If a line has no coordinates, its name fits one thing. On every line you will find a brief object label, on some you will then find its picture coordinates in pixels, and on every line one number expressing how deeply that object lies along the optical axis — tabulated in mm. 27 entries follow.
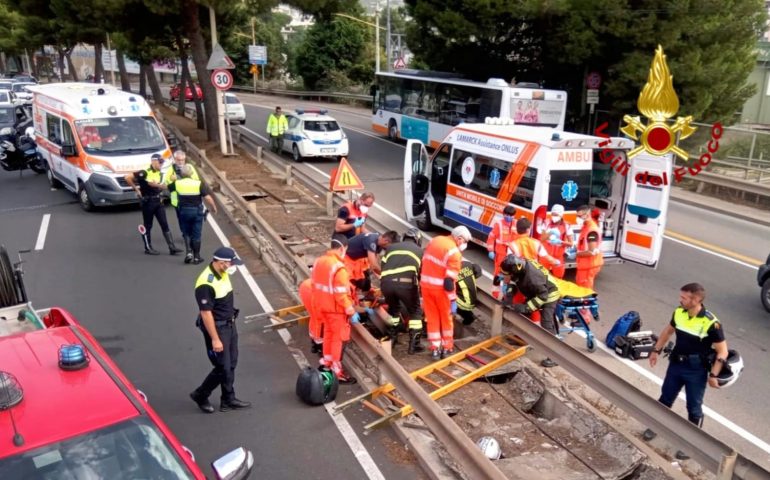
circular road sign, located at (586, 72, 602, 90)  22172
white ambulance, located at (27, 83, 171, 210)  13648
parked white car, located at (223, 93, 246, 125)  31406
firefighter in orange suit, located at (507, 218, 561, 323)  7996
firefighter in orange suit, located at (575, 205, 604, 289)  8688
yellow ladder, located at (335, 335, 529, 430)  6238
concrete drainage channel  5512
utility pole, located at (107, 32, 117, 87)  40812
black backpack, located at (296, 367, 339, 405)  6355
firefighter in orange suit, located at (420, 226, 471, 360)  7086
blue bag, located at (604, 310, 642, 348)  7805
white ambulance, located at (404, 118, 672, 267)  9875
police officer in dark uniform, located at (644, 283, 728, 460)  5629
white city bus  20203
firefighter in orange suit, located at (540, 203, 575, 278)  9281
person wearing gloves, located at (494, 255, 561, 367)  7516
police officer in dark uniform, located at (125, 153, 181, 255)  11148
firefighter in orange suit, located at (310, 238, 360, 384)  6496
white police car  21219
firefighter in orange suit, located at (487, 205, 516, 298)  9234
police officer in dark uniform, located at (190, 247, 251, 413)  5906
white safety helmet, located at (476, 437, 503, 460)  5645
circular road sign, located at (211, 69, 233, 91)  17888
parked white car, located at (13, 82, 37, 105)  32297
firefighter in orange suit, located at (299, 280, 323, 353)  7176
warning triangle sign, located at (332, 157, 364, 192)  12711
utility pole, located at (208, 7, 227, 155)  19852
